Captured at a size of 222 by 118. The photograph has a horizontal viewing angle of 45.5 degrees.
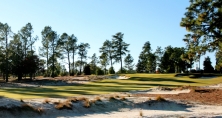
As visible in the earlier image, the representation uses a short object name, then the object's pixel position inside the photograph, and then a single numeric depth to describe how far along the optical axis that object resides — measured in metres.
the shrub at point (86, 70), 74.25
